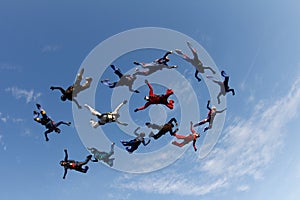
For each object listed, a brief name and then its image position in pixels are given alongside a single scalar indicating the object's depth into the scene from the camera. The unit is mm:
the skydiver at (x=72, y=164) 24566
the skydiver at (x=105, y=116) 23000
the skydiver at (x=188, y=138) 25281
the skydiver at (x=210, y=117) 24884
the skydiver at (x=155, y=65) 23172
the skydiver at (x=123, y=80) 23078
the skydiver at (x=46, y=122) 23500
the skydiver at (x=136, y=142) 23594
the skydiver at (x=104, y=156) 24828
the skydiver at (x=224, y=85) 25000
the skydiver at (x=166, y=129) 23750
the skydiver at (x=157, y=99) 23141
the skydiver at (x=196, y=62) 24634
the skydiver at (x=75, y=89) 22750
